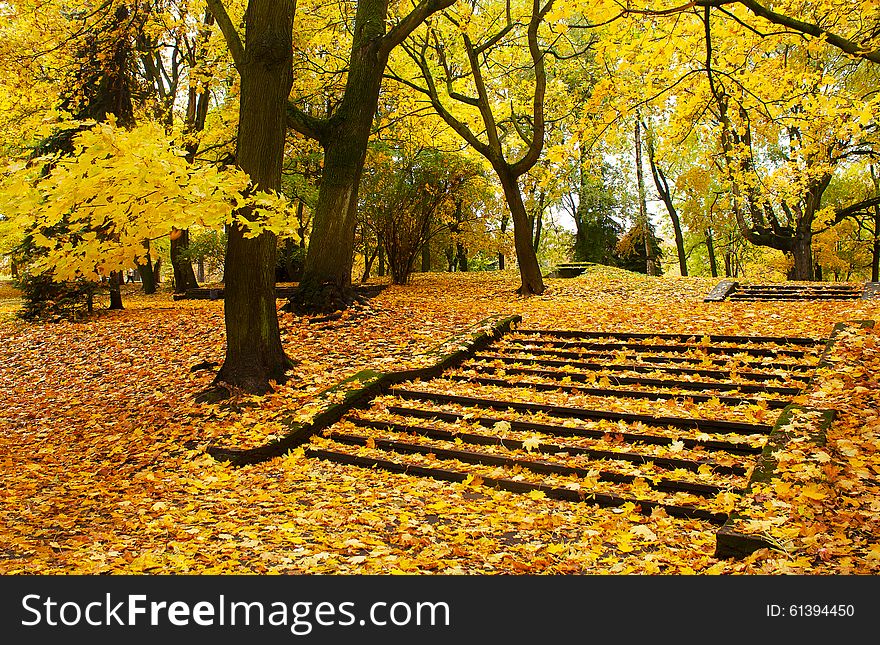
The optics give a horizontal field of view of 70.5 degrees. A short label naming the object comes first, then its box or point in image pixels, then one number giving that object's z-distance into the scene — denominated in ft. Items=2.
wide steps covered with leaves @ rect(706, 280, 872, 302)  41.73
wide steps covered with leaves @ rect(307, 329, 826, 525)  17.38
